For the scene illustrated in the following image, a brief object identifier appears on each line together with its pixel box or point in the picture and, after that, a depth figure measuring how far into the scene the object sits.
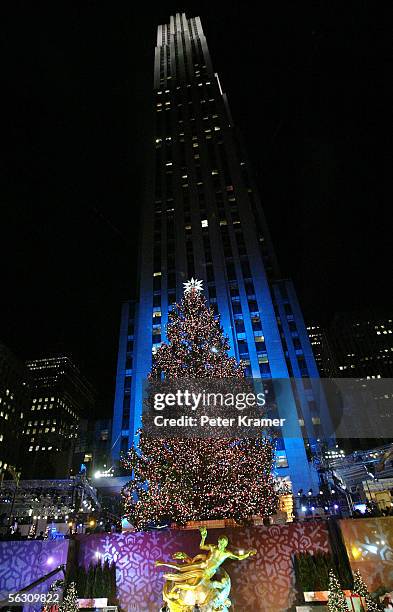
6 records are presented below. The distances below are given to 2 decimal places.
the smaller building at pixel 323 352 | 80.81
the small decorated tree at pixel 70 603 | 8.18
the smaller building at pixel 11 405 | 70.31
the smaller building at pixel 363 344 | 74.12
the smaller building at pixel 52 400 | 91.88
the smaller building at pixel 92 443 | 43.09
